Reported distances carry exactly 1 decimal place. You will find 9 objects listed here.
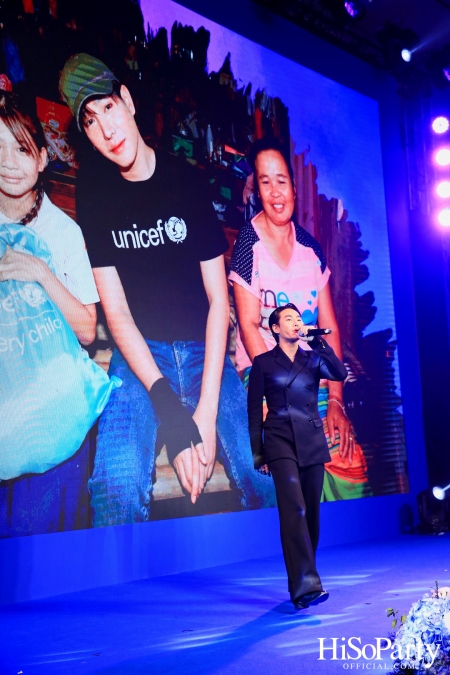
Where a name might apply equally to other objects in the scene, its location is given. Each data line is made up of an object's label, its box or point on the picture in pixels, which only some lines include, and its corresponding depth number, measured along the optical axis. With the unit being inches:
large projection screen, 184.5
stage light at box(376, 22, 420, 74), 297.3
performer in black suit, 142.3
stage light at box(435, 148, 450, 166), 308.8
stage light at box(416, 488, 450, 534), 271.9
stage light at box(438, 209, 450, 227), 305.7
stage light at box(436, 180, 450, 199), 307.4
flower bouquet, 67.4
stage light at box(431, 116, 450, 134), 313.4
